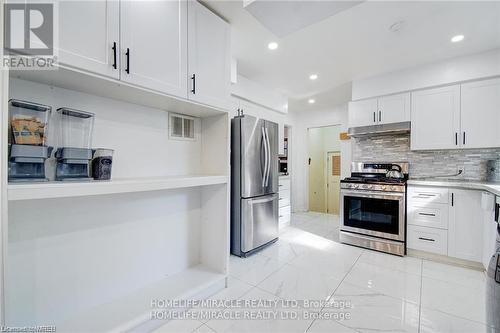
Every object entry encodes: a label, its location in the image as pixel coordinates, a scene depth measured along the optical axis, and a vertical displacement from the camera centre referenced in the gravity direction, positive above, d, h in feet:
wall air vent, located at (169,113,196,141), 6.63 +1.20
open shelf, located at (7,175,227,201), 3.20 -0.42
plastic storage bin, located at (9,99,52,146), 3.61 +0.71
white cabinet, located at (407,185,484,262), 8.07 -2.20
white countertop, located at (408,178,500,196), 6.81 -0.69
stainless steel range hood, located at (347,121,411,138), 10.29 +1.83
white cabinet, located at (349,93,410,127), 10.39 +2.82
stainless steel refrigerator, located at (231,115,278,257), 9.03 -0.84
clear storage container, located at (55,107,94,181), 4.17 +0.41
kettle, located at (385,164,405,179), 10.81 -0.31
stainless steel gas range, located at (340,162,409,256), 9.35 -2.12
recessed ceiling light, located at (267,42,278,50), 8.24 +4.65
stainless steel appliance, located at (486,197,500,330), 3.89 -2.35
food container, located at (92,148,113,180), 4.51 +0.00
